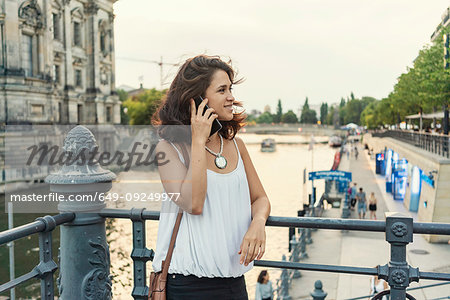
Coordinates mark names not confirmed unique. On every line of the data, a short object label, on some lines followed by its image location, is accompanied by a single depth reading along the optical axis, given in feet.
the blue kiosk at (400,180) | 101.60
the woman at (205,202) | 8.29
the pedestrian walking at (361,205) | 79.61
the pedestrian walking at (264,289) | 35.01
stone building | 124.98
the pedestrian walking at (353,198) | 93.53
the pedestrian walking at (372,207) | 77.20
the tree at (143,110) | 253.03
